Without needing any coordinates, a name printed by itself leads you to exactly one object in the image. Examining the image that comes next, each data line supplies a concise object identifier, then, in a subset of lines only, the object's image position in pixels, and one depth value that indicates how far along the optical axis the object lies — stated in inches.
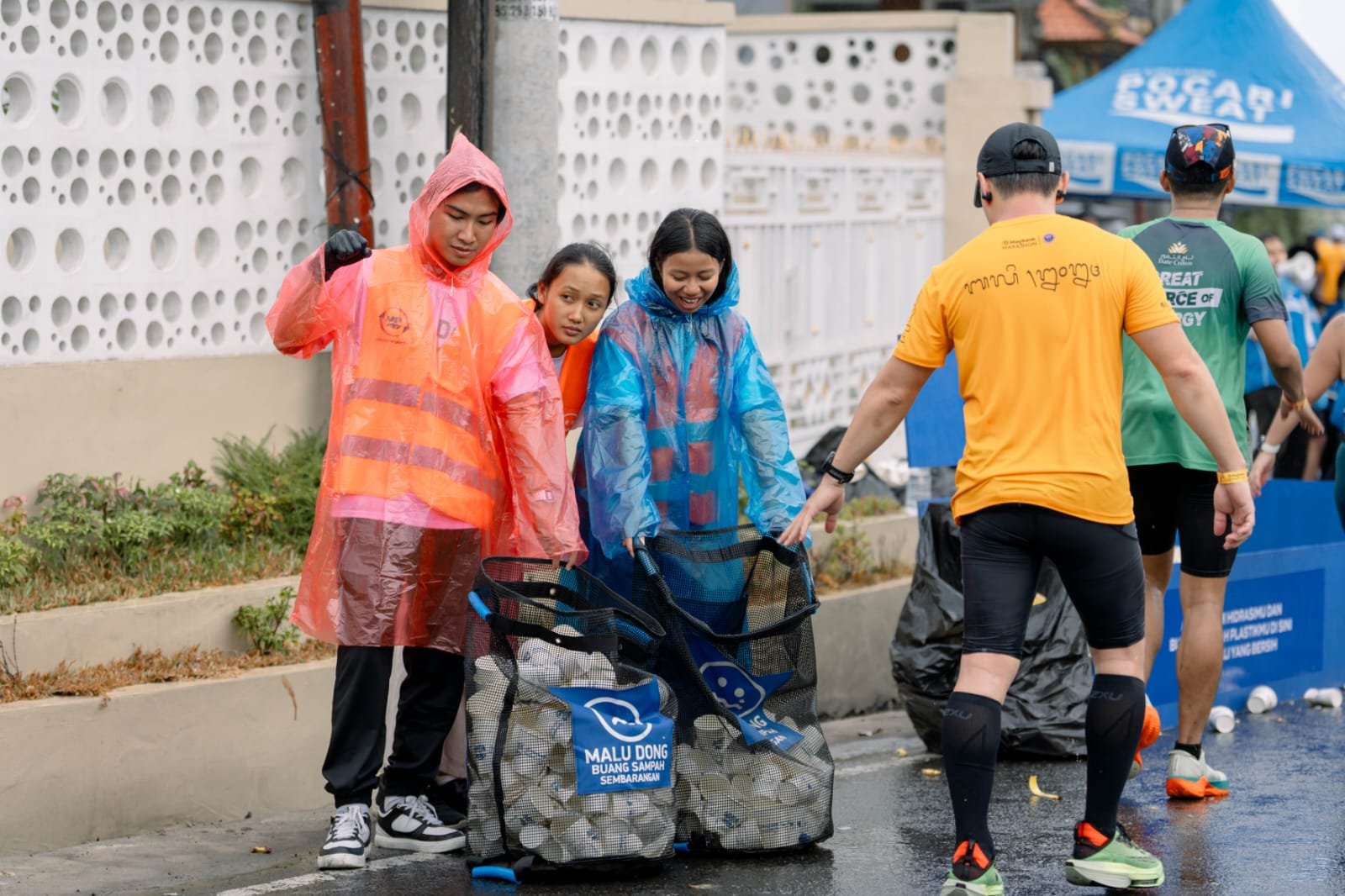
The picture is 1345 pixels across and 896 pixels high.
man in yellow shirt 353.7
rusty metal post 573.0
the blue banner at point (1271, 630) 565.3
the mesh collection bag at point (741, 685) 400.2
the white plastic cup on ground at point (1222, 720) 545.6
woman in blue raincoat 406.9
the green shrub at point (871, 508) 663.8
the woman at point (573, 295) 412.9
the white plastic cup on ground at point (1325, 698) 585.6
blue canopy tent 1103.0
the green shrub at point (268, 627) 468.4
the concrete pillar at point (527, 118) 559.2
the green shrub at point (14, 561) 453.7
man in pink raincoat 388.5
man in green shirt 442.9
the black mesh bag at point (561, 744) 376.5
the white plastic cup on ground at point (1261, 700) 571.9
